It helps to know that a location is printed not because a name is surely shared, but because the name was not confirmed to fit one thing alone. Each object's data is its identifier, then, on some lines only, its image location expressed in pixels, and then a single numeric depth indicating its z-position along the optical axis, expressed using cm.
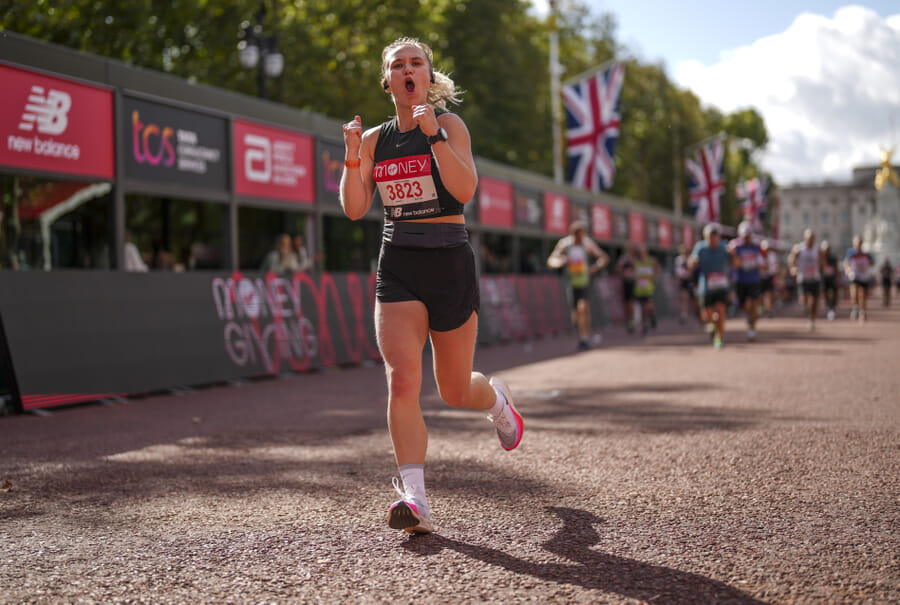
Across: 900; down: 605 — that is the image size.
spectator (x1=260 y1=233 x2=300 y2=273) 1463
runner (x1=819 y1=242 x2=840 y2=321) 2597
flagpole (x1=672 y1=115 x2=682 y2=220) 6012
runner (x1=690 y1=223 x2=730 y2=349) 1560
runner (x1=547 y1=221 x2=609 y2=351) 1582
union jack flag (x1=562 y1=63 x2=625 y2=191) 2605
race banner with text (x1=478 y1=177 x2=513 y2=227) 2075
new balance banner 950
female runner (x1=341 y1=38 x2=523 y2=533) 408
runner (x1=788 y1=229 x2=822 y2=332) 2075
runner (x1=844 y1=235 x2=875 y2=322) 2259
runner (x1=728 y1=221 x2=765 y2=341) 1762
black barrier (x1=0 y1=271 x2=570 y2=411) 890
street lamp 1809
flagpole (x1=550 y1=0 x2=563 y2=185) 3331
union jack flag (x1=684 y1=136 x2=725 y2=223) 4038
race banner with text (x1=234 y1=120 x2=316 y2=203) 1331
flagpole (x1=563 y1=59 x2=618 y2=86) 2598
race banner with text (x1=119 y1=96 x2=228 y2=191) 1129
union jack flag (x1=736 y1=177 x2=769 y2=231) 4315
